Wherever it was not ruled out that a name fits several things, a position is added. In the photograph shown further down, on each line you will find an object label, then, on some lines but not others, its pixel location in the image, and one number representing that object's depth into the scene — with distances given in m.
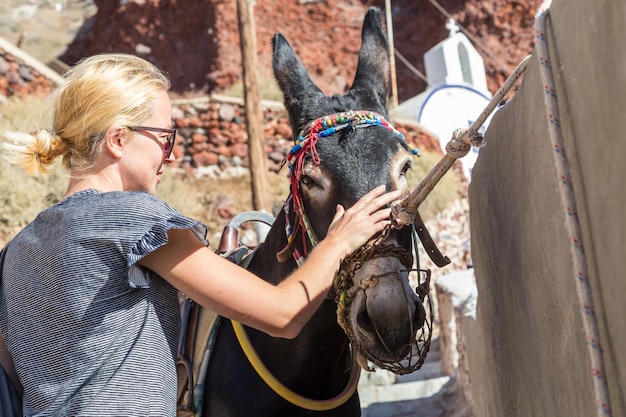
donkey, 2.51
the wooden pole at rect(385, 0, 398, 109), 18.94
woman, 2.10
